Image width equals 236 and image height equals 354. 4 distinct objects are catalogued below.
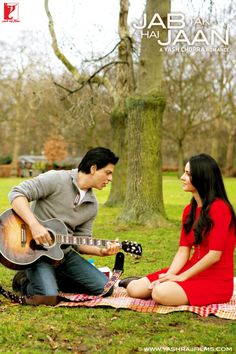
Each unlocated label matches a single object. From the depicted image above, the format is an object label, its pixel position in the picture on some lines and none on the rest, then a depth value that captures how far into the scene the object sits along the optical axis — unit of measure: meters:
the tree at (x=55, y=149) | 41.97
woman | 4.58
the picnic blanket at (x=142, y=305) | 4.48
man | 4.84
